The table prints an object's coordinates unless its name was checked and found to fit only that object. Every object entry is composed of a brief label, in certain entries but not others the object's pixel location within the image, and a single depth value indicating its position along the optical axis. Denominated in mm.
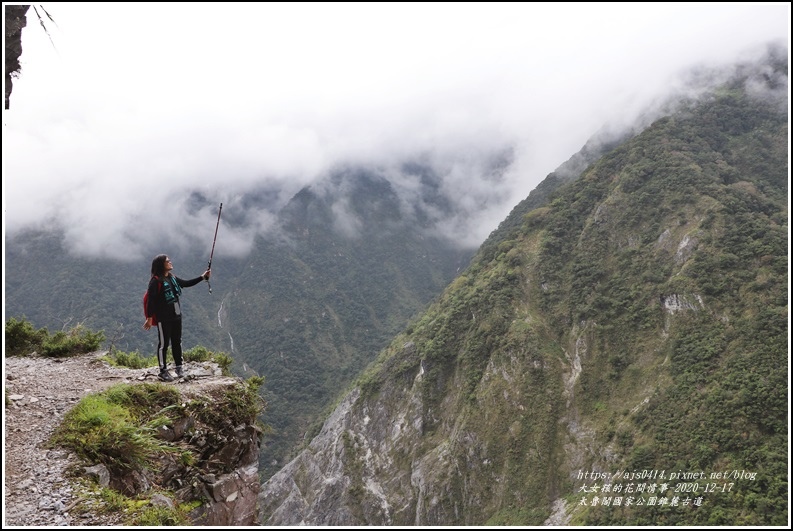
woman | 9078
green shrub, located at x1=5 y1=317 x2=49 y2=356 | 11914
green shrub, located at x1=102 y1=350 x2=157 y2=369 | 11964
